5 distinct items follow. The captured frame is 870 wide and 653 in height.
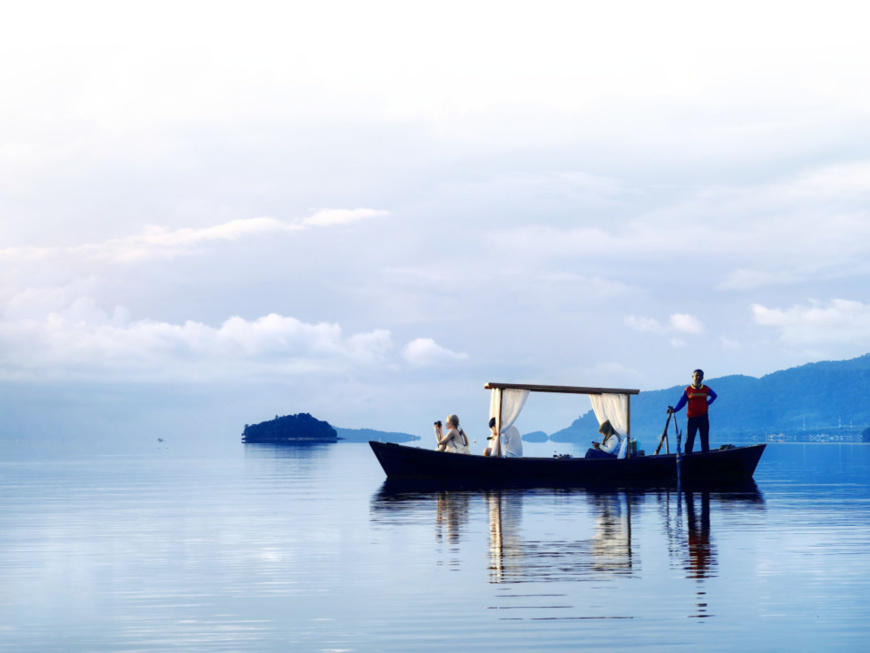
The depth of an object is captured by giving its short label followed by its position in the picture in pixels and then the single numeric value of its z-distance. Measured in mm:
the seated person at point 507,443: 34156
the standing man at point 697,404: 32344
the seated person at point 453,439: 34656
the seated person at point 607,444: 34062
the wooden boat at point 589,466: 33469
